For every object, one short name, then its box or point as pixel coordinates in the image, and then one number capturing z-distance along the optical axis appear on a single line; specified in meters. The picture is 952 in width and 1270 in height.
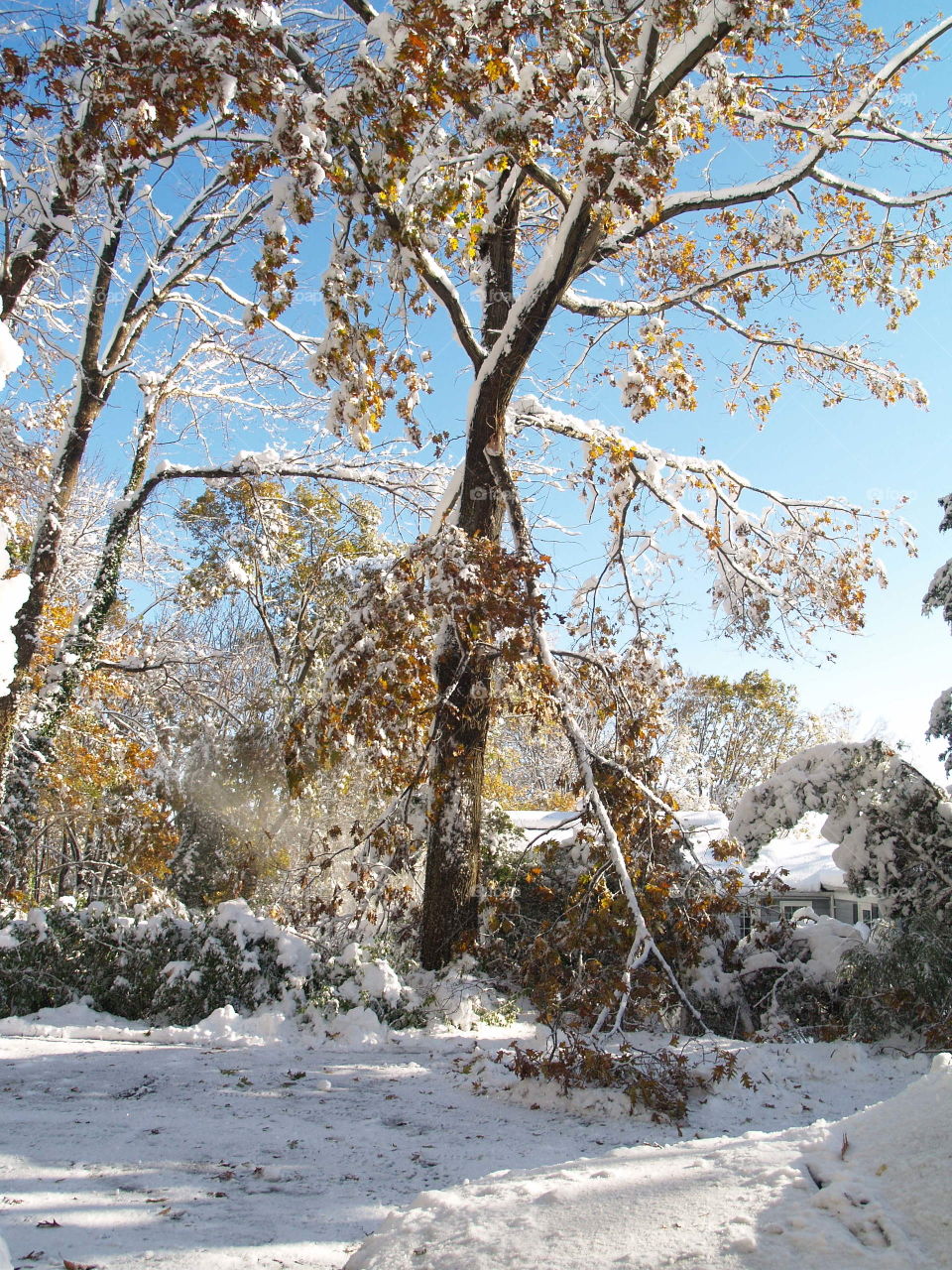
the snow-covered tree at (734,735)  29.11
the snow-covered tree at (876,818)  7.15
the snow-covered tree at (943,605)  8.45
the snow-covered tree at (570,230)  5.41
